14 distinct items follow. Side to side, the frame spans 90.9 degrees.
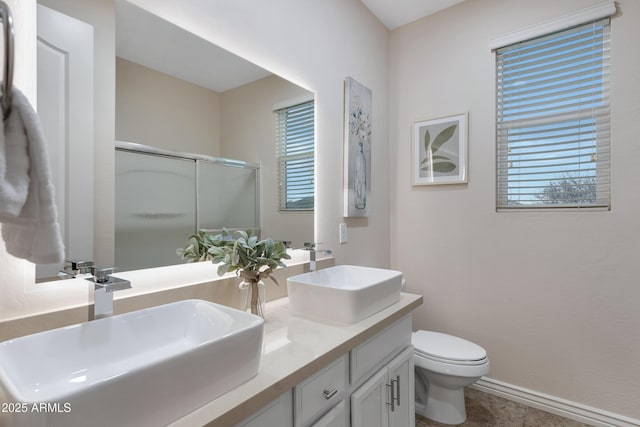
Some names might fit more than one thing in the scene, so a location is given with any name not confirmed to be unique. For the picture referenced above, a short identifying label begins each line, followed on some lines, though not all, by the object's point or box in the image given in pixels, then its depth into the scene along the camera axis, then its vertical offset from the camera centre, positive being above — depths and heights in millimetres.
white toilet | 1665 -847
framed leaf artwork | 2125 +448
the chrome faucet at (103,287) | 796 -185
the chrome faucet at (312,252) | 1573 -189
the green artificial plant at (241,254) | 1142 -151
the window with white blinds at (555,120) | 1743 +560
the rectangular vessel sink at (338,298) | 1128 -322
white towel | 486 +36
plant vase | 1161 -303
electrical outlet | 1906 -113
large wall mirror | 1001 +413
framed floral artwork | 1919 +417
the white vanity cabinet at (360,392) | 822 -571
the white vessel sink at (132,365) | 496 -312
